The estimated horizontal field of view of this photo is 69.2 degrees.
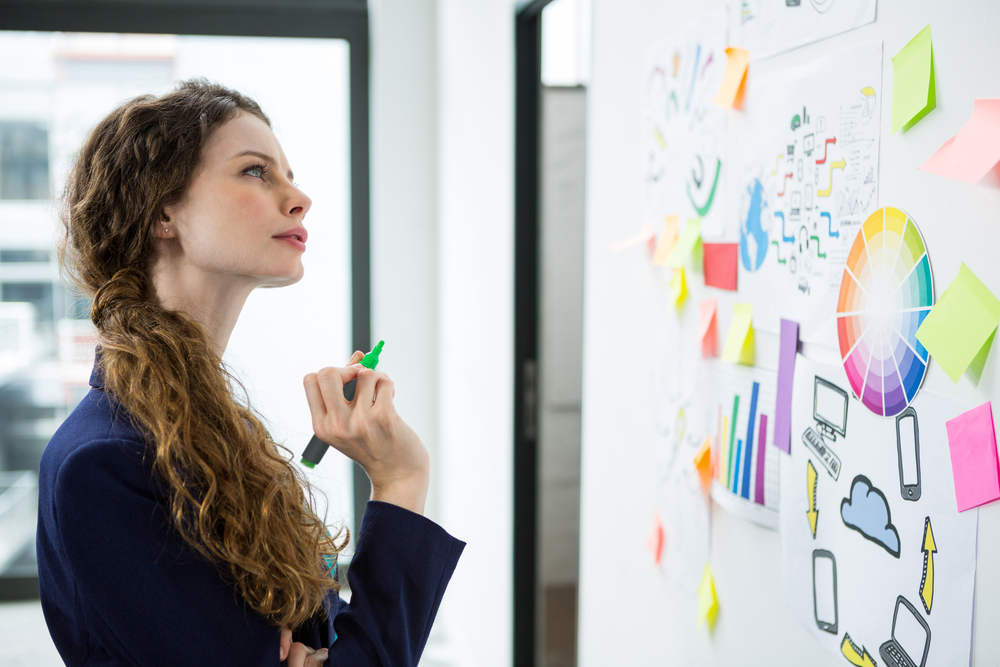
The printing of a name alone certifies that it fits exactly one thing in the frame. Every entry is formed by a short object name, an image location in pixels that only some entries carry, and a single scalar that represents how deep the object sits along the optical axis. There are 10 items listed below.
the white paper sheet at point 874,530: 0.58
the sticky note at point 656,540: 1.08
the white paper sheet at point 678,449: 0.99
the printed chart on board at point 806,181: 0.67
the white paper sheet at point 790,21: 0.67
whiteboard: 0.55
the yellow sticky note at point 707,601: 0.95
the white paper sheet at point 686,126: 0.92
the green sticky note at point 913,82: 0.58
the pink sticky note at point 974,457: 0.53
